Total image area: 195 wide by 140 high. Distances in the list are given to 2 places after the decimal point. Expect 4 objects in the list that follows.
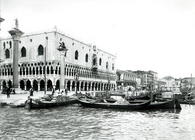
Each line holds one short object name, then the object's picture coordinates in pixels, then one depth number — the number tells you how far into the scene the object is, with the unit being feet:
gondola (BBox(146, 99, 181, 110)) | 80.47
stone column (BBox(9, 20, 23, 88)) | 105.29
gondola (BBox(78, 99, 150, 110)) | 78.23
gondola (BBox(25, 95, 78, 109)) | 73.82
